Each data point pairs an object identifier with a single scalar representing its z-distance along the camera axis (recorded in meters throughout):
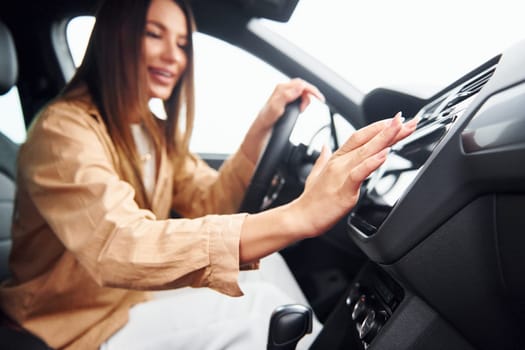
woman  0.46
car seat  0.92
